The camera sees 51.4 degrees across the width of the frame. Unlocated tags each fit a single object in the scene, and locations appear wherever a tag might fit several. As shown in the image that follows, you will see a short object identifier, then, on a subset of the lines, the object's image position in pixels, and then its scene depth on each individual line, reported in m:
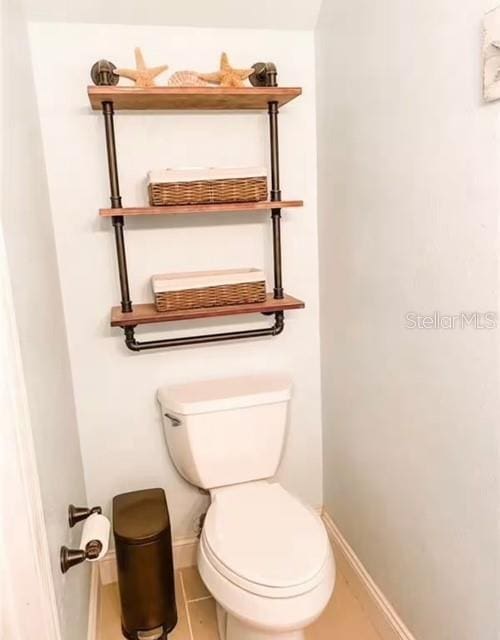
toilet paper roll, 1.07
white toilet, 1.36
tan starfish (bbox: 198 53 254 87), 1.64
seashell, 1.66
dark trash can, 1.66
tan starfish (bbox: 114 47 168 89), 1.58
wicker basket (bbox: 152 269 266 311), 1.69
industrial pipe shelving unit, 1.58
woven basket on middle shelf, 1.63
